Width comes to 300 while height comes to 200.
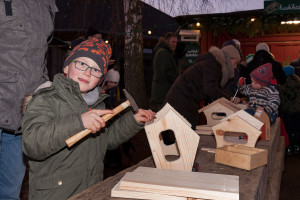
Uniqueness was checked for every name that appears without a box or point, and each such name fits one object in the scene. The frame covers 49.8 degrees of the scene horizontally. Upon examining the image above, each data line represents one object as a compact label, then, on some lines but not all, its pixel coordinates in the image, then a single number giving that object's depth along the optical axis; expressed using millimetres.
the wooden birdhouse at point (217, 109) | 2574
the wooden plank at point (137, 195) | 1133
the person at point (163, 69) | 5066
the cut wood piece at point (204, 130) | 2502
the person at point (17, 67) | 1825
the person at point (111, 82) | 4680
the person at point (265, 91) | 3135
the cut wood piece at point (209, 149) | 1908
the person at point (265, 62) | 3611
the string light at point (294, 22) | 6702
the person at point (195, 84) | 3312
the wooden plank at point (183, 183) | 1104
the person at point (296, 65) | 6399
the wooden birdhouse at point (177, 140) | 1438
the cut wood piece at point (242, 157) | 1553
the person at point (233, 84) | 4617
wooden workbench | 1223
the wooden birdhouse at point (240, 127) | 1815
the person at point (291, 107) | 5785
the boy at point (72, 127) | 1365
